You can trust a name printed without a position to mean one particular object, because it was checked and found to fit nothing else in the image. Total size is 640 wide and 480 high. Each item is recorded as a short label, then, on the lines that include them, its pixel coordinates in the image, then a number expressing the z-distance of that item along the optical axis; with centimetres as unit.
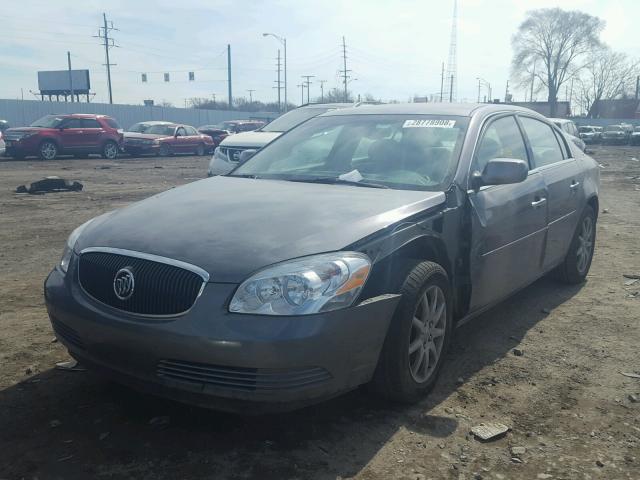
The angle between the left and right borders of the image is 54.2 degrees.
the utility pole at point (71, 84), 6231
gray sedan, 276
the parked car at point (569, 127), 1772
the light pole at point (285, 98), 7444
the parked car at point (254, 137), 1087
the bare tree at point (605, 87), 8331
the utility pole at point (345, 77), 8094
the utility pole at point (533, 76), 7424
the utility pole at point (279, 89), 7831
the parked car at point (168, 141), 2667
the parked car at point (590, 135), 4873
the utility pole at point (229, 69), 6911
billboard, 6344
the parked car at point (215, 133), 3412
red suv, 2245
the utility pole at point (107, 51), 6344
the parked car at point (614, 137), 4721
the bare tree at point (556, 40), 7194
